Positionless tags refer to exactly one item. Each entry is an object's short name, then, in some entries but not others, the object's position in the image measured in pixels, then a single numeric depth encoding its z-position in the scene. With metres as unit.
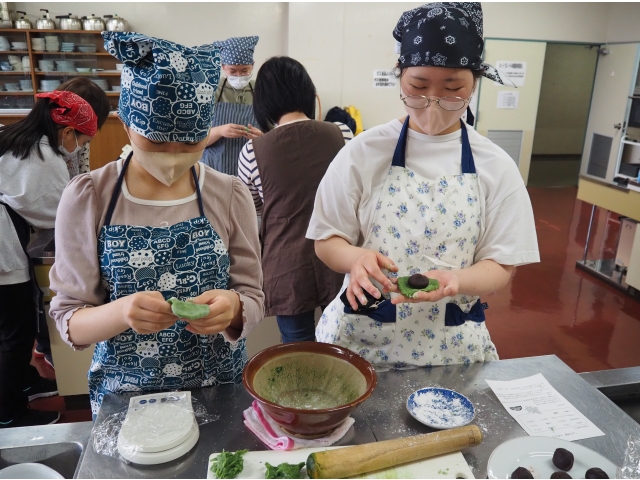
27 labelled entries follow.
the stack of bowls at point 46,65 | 6.50
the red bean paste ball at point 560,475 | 1.04
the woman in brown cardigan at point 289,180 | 2.21
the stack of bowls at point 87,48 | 6.61
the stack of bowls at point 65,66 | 6.62
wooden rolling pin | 1.04
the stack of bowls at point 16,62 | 6.44
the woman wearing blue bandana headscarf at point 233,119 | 2.93
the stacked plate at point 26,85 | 6.59
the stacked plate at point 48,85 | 6.60
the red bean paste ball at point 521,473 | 1.03
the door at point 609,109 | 7.78
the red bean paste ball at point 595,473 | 1.03
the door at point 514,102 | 7.59
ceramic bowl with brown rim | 1.21
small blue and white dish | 1.24
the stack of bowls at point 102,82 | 6.77
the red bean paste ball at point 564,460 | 1.07
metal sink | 1.24
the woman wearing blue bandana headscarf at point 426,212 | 1.39
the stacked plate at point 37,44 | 6.39
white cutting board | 1.07
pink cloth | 1.14
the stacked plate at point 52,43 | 6.45
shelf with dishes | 6.42
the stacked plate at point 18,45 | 6.40
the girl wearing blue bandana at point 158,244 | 1.10
